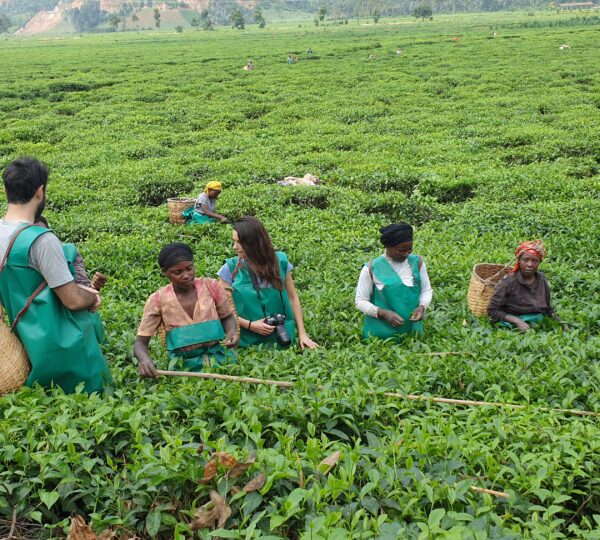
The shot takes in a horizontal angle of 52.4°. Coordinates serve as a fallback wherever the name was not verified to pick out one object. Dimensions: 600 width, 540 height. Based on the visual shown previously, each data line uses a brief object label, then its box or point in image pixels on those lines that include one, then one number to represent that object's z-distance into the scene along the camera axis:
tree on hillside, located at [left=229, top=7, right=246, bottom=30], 99.11
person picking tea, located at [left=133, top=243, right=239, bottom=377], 4.32
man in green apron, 3.56
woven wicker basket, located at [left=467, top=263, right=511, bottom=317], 6.23
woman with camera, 4.84
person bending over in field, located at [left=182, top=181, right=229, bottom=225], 10.02
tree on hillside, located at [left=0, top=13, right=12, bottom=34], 142.38
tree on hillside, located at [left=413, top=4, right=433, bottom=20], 103.56
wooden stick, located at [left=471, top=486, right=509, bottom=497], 3.09
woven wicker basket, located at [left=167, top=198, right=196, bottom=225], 10.35
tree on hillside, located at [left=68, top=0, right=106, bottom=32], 174.62
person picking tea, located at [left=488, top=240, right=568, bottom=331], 5.97
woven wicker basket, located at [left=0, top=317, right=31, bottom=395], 3.66
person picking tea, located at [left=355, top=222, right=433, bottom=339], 5.20
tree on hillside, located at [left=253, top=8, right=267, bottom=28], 107.16
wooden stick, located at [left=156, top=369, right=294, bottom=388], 4.15
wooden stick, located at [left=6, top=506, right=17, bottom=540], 2.96
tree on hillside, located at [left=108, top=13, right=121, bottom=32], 124.03
